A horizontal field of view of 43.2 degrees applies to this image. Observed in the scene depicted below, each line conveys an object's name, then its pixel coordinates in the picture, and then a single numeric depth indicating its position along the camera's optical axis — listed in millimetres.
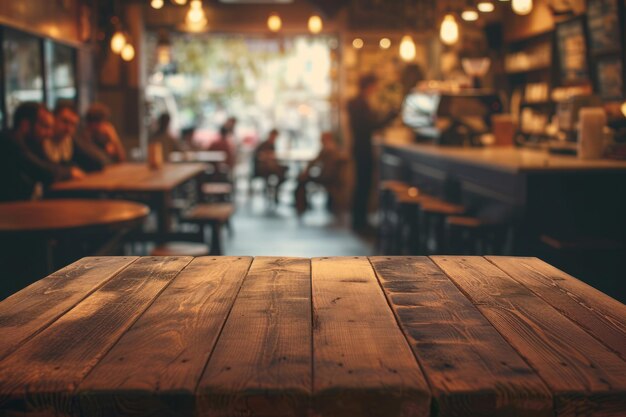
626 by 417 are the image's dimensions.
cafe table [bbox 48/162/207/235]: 5789
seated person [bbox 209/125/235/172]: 11984
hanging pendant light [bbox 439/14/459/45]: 6664
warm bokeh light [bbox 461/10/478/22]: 6559
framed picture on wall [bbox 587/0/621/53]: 6945
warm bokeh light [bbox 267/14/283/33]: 8366
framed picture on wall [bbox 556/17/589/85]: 7723
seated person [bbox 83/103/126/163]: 7988
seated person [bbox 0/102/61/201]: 5449
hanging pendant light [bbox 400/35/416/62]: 7863
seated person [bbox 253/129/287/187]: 11947
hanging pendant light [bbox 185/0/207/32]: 7370
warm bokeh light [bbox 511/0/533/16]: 5844
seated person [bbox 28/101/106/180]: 6133
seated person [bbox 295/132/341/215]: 11000
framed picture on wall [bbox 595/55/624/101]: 6984
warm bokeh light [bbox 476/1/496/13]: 6125
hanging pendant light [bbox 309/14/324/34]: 8531
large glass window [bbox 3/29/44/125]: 7094
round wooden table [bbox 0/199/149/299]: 4078
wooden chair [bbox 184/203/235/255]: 6558
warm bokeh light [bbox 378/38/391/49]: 11508
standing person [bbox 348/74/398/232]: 9867
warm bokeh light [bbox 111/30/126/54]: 8312
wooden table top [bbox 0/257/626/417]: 1390
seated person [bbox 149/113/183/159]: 10922
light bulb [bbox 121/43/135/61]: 8680
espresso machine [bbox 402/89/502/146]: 7051
